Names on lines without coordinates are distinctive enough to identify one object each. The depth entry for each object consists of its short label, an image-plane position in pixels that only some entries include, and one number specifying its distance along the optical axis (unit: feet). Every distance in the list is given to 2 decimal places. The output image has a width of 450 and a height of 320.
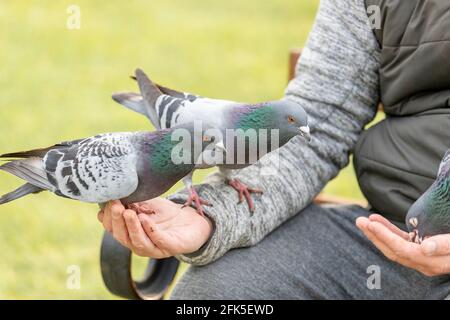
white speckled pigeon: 6.14
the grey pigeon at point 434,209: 6.24
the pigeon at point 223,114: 6.52
